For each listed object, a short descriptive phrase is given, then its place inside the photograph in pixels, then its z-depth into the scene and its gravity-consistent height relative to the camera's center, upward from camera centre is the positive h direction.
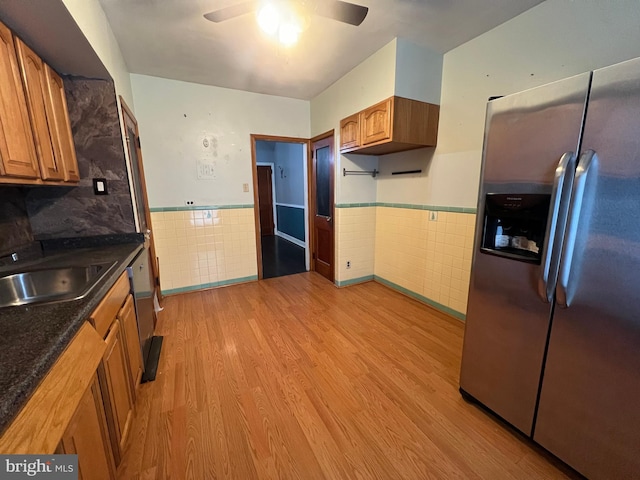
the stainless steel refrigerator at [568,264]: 0.99 -0.32
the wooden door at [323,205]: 3.46 -0.17
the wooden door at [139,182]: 2.33 +0.12
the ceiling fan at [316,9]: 1.40 +1.04
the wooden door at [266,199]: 6.67 -0.15
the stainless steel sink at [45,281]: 1.34 -0.47
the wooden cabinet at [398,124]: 2.37 +0.64
